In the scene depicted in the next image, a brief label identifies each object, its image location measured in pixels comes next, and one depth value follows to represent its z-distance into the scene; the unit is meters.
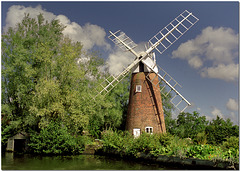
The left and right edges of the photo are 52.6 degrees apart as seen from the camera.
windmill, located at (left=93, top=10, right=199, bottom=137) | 19.73
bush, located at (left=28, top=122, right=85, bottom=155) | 17.30
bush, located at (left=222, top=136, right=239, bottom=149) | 13.81
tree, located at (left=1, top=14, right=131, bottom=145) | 18.12
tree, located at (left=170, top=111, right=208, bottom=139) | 26.65
